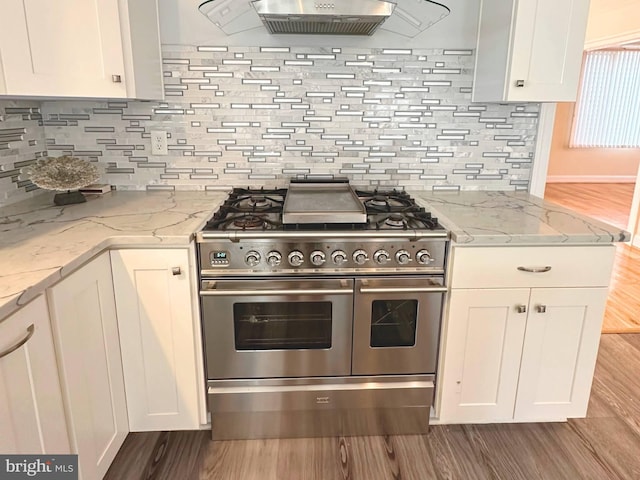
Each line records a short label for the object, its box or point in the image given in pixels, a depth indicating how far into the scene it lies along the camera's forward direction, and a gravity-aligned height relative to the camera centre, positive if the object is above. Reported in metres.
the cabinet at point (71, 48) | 1.63 +0.28
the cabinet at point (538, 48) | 1.87 +0.34
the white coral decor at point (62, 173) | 1.91 -0.22
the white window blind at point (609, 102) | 7.83 +0.49
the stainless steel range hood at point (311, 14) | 1.66 +0.42
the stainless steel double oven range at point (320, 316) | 1.69 -0.74
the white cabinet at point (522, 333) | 1.73 -0.81
